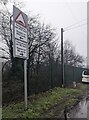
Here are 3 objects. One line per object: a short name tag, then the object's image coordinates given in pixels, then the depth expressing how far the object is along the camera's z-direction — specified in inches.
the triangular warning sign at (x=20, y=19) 142.9
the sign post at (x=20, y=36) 140.0
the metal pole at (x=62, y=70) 321.2
